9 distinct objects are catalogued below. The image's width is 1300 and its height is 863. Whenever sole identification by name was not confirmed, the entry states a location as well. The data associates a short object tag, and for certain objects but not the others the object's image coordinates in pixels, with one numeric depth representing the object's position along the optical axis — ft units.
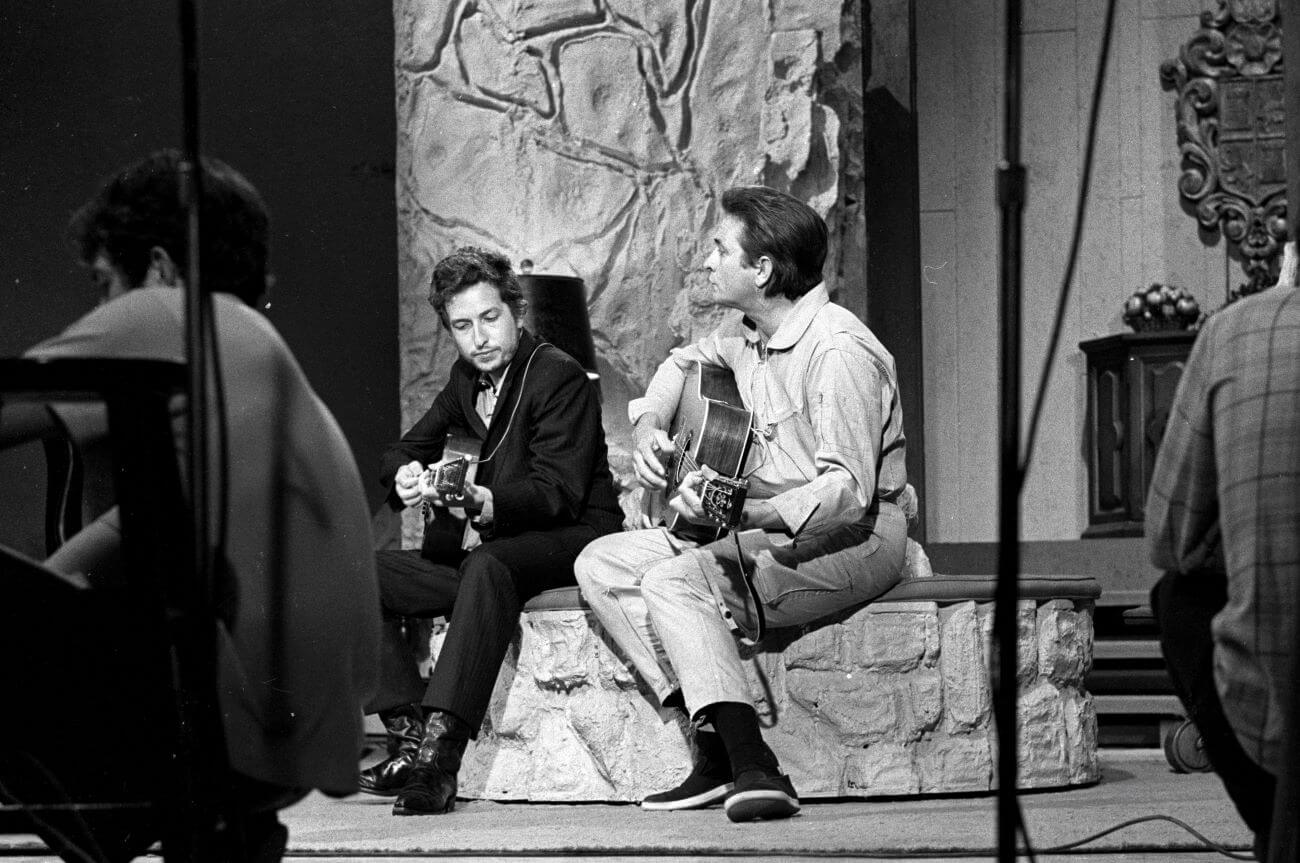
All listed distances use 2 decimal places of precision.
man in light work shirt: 22.95
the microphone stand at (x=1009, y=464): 10.41
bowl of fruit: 40.32
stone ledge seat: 25.11
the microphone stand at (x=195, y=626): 10.11
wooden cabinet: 39.60
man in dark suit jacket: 25.66
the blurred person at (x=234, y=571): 10.78
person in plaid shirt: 11.35
